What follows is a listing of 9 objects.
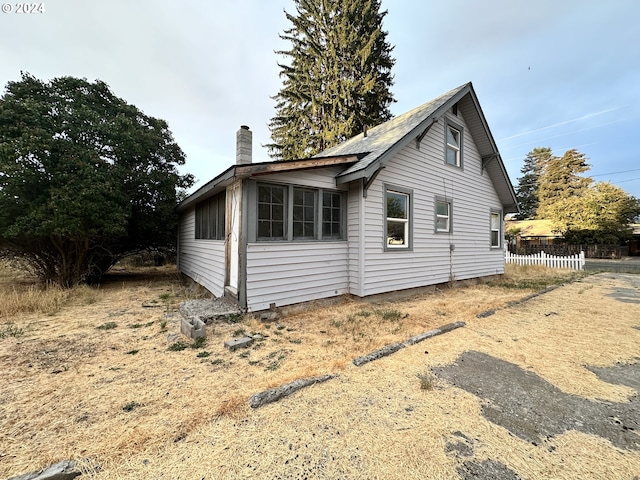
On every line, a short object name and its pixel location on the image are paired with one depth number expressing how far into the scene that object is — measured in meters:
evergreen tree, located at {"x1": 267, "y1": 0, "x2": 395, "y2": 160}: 18.62
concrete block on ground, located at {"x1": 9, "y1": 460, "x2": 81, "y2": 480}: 1.62
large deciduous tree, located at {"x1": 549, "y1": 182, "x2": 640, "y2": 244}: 23.41
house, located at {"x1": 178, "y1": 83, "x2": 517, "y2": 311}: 5.44
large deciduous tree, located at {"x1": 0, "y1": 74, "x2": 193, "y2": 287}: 7.21
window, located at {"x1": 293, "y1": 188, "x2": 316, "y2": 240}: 5.90
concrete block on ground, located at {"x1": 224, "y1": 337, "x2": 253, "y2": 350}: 3.85
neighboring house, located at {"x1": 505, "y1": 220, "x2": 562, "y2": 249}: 28.58
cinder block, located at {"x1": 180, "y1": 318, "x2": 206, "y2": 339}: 4.18
